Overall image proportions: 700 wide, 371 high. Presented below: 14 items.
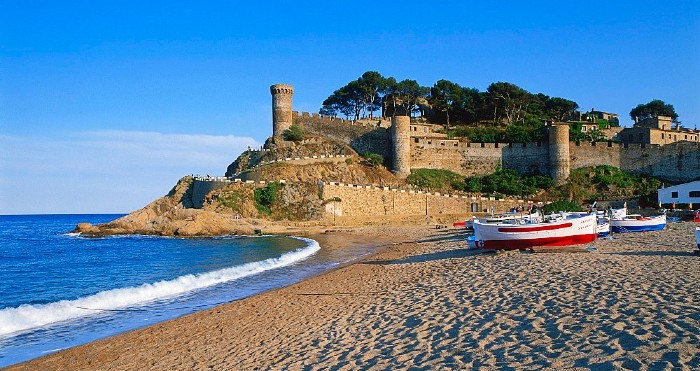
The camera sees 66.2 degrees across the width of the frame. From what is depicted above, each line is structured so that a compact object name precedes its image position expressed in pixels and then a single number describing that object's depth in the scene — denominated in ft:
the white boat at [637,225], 81.41
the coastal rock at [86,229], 159.92
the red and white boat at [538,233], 55.93
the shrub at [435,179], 169.37
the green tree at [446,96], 225.15
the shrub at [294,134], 187.62
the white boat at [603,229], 73.80
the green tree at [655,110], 278.26
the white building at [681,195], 137.28
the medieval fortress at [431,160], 152.97
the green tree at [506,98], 221.46
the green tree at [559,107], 246.27
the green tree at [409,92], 230.89
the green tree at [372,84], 228.43
